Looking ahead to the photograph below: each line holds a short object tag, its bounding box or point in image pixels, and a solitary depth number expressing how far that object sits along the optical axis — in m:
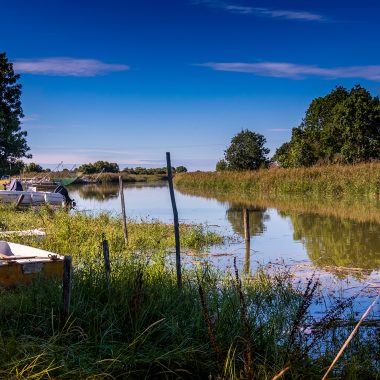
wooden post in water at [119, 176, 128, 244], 14.11
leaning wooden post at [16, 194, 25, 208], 25.34
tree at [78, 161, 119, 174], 87.92
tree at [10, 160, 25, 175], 39.33
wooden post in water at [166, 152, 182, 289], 8.12
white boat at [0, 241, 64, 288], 7.64
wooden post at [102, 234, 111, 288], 6.47
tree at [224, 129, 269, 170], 65.38
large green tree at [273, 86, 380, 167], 48.62
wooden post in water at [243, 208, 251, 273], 13.33
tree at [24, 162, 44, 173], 73.57
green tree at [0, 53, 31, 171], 36.31
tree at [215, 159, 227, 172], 69.62
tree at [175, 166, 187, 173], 80.18
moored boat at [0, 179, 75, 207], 26.86
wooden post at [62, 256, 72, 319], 5.33
